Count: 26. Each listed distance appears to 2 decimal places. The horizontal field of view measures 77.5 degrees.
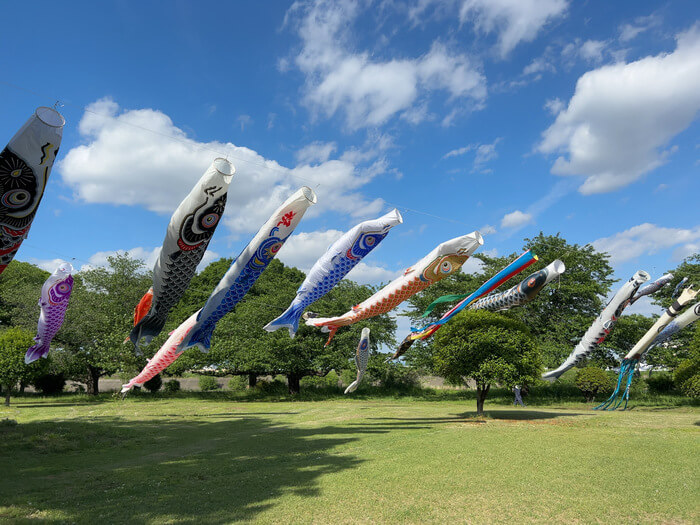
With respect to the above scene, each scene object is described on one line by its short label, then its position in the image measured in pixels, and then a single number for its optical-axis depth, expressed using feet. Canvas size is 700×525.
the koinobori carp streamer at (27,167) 22.13
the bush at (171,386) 95.35
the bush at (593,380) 67.87
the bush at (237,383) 101.76
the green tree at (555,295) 76.18
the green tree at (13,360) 62.80
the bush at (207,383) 100.19
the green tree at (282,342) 80.43
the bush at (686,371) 47.36
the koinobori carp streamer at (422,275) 36.11
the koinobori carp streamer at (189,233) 26.61
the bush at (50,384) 87.15
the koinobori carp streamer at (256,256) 32.14
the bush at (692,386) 43.52
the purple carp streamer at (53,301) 43.50
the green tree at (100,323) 78.48
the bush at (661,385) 81.05
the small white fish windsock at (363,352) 50.85
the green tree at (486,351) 46.16
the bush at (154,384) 93.61
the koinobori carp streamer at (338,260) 34.32
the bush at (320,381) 101.18
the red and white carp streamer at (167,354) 36.52
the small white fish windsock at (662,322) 48.34
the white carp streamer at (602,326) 49.62
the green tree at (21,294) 80.69
